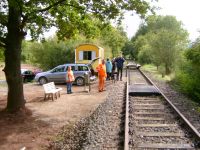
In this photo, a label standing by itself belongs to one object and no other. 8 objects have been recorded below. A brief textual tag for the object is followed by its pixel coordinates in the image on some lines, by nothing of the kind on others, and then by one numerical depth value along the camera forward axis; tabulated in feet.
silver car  86.28
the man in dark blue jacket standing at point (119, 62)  87.15
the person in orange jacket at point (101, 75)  70.49
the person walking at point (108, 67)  84.56
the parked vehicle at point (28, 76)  122.62
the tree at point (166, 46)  129.29
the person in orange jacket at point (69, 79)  68.54
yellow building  118.52
